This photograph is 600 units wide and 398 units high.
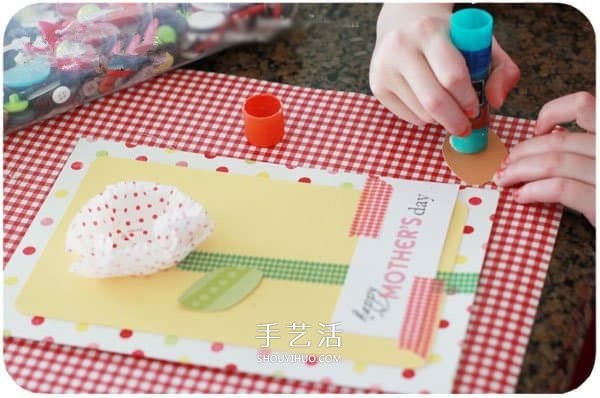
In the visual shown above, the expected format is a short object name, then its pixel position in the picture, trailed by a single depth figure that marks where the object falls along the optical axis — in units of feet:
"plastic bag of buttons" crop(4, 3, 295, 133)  2.61
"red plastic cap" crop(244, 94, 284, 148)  2.52
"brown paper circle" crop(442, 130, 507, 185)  2.44
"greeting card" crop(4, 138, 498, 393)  2.17
